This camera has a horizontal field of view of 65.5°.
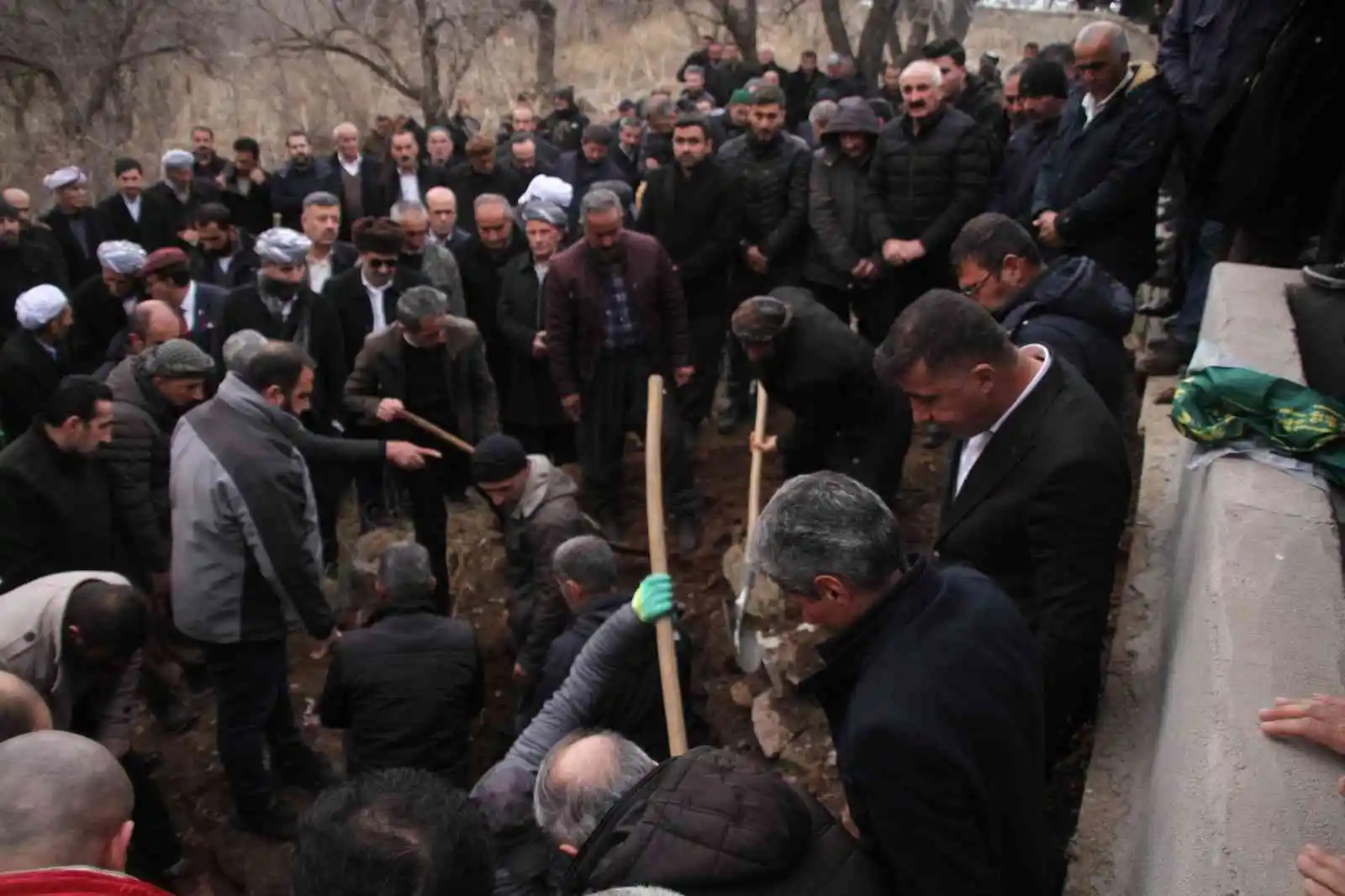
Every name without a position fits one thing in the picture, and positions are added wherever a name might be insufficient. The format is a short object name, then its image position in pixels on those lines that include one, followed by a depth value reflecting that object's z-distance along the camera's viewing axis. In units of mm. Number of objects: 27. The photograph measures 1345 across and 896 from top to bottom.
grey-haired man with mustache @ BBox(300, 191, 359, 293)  6598
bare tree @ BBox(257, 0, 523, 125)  17031
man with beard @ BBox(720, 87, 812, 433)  6504
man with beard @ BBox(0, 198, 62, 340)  7332
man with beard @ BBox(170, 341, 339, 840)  4043
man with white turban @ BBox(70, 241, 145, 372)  6344
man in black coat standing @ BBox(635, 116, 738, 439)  6473
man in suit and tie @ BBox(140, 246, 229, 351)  5965
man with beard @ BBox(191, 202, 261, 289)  6984
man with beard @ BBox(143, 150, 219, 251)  8438
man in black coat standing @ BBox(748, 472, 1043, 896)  1954
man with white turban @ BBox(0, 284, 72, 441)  5703
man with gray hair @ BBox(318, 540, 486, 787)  3848
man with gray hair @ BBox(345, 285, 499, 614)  5434
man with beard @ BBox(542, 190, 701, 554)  5684
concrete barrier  1938
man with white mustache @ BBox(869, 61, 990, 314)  5840
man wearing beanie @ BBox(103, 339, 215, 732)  4629
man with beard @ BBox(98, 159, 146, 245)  8406
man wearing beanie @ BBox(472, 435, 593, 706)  4496
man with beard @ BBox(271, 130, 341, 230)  9383
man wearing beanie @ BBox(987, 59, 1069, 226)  5789
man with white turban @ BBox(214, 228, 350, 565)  5781
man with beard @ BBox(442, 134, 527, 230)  8719
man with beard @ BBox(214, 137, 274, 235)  9438
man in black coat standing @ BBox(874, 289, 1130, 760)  2732
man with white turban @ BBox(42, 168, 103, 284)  8133
